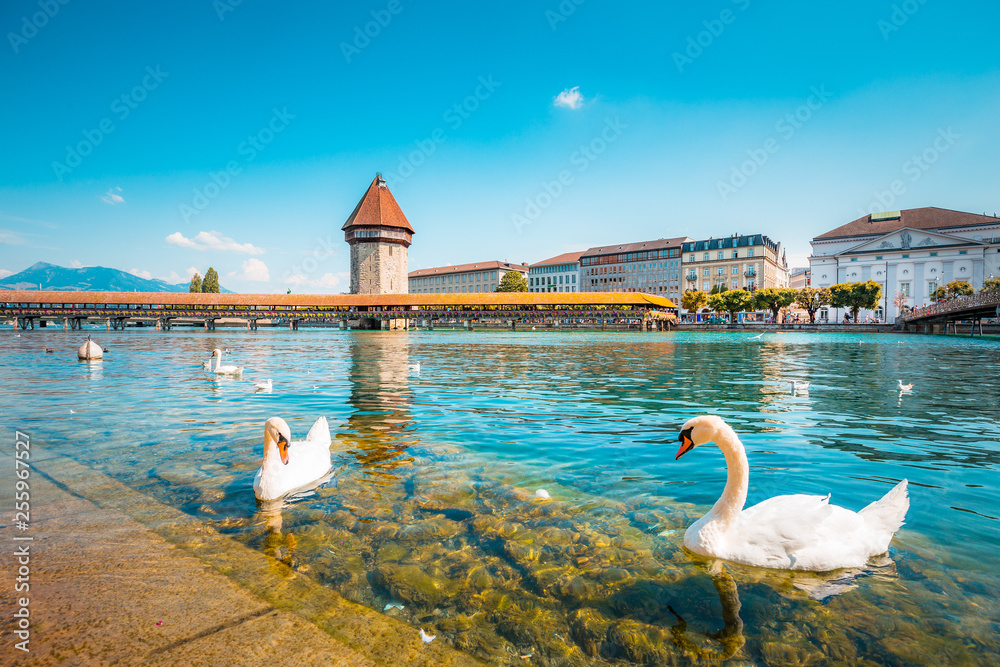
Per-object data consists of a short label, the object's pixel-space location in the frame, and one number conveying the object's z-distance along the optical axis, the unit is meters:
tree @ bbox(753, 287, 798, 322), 71.81
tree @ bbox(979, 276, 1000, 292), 51.20
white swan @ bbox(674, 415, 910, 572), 2.94
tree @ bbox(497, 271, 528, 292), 97.06
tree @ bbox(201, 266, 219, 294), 101.86
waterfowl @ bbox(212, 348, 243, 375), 11.72
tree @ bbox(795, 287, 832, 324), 69.12
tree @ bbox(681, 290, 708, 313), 82.44
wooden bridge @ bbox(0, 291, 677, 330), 59.66
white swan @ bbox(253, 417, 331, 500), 4.01
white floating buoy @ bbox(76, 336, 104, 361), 15.89
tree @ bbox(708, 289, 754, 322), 73.69
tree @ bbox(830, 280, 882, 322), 64.38
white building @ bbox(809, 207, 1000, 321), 70.69
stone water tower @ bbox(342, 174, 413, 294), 71.44
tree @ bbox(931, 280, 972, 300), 60.72
